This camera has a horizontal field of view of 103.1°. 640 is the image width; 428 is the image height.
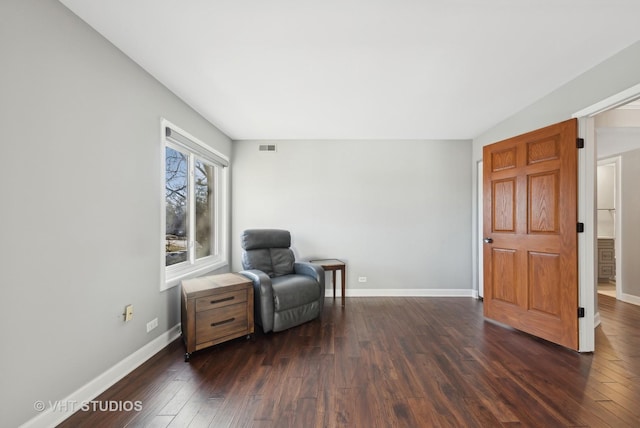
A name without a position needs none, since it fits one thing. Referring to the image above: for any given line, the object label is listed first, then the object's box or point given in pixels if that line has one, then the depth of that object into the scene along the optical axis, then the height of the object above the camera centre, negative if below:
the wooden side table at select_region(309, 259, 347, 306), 3.54 -0.74
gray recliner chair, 2.67 -0.78
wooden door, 2.32 -0.18
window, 2.64 +0.09
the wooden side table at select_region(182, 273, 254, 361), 2.18 -0.89
